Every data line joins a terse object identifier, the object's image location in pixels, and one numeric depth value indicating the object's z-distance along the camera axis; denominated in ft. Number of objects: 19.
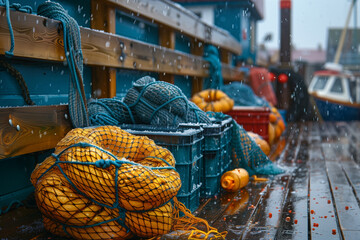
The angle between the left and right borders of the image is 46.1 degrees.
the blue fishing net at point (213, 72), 30.17
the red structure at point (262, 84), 43.11
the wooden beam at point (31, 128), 9.94
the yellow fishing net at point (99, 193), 9.18
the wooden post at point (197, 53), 29.25
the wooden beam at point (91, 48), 10.35
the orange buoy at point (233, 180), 14.43
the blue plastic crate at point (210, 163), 13.99
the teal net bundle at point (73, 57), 11.74
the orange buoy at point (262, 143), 20.76
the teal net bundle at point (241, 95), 29.53
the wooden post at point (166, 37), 23.49
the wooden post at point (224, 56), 38.63
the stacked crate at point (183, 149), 11.63
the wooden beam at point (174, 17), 17.99
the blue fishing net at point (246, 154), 17.01
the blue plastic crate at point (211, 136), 13.94
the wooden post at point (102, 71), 16.11
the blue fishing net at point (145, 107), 13.30
